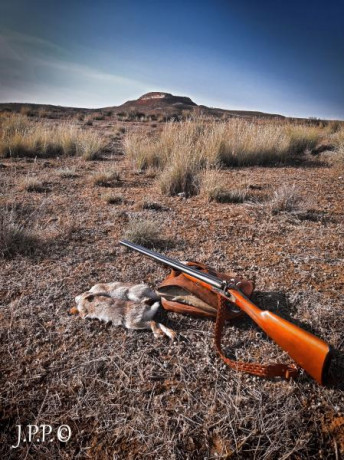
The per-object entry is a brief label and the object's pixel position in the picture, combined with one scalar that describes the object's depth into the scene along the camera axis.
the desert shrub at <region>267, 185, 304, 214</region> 4.03
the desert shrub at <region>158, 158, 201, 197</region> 5.03
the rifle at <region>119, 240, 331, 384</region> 1.46
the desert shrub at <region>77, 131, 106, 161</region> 7.80
